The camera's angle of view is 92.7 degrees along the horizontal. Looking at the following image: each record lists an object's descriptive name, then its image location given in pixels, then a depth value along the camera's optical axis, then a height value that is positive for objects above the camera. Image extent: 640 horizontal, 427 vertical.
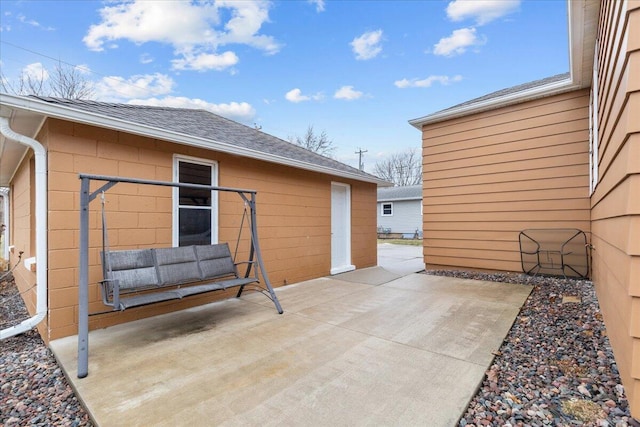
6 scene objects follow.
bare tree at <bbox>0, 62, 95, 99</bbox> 12.00 +5.77
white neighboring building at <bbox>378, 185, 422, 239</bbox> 18.88 +0.28
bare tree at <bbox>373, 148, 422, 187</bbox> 29.91 +4.81
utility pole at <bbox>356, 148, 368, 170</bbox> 29.75 +6.07
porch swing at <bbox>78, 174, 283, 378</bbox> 2.70 -0.60
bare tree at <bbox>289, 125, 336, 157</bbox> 23.52 +5.84
